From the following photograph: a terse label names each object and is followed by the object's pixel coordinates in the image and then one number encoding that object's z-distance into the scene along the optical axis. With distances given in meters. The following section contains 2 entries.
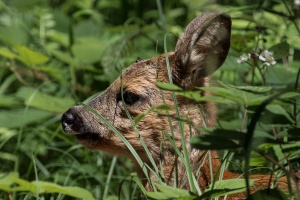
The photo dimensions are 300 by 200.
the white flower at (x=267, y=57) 6.99
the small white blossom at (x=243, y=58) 7.23
